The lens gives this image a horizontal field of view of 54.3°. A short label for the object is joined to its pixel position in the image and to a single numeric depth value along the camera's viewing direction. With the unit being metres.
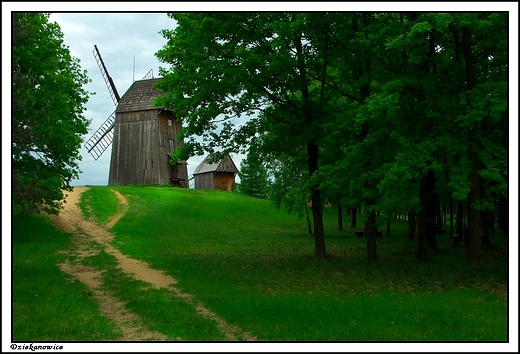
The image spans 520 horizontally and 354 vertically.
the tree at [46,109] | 16.75
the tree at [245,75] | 19.44
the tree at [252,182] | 74.52
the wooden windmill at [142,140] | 55.09
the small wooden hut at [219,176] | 71.06
